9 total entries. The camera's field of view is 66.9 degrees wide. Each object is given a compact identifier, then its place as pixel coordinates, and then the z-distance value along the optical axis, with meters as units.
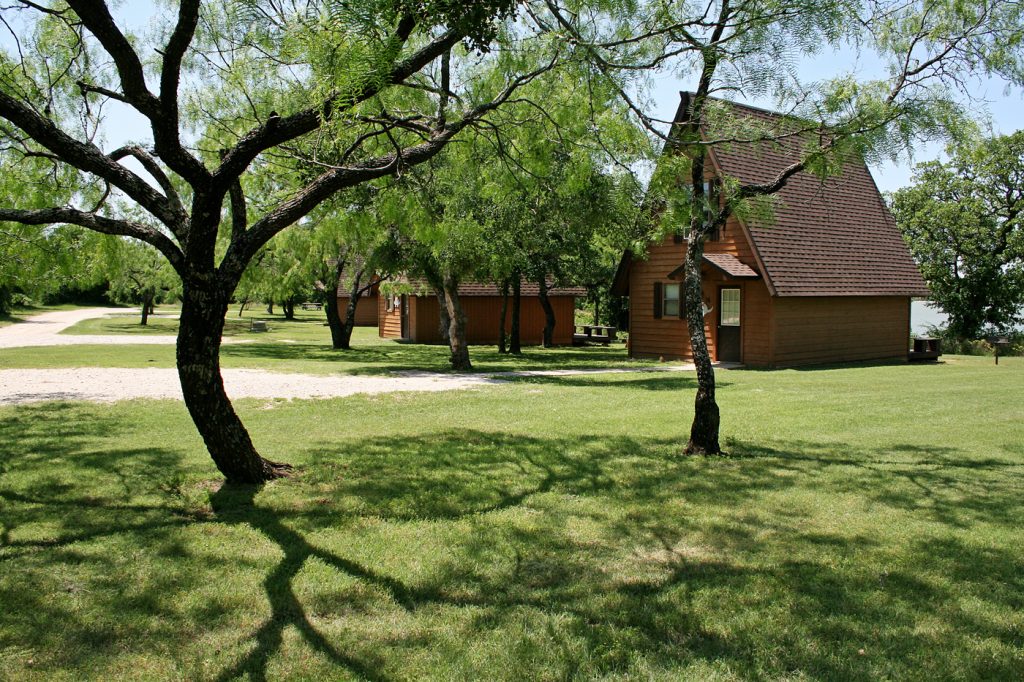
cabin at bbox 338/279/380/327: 50.89
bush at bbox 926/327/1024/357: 28.11
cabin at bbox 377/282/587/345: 34.69
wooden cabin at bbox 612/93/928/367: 20.75
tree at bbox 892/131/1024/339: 31.19
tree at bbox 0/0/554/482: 4.62
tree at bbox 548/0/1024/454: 6.13
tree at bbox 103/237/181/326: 35.75
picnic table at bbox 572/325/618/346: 34.06
